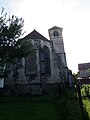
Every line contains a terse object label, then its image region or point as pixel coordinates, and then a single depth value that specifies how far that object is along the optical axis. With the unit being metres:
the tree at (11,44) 8.91
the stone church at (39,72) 13.91
